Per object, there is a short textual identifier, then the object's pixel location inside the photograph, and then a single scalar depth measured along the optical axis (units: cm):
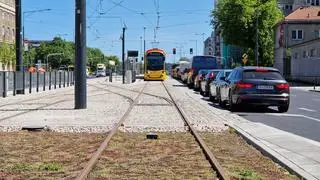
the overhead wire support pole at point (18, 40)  3878
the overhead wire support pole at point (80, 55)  2262
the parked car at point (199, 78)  3958
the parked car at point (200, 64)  5104
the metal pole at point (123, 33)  6419
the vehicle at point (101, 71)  13540
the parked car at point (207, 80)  3375
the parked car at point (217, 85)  2633
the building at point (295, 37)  7394
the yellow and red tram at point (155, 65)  6875
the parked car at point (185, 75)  5788
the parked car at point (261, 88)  2191
